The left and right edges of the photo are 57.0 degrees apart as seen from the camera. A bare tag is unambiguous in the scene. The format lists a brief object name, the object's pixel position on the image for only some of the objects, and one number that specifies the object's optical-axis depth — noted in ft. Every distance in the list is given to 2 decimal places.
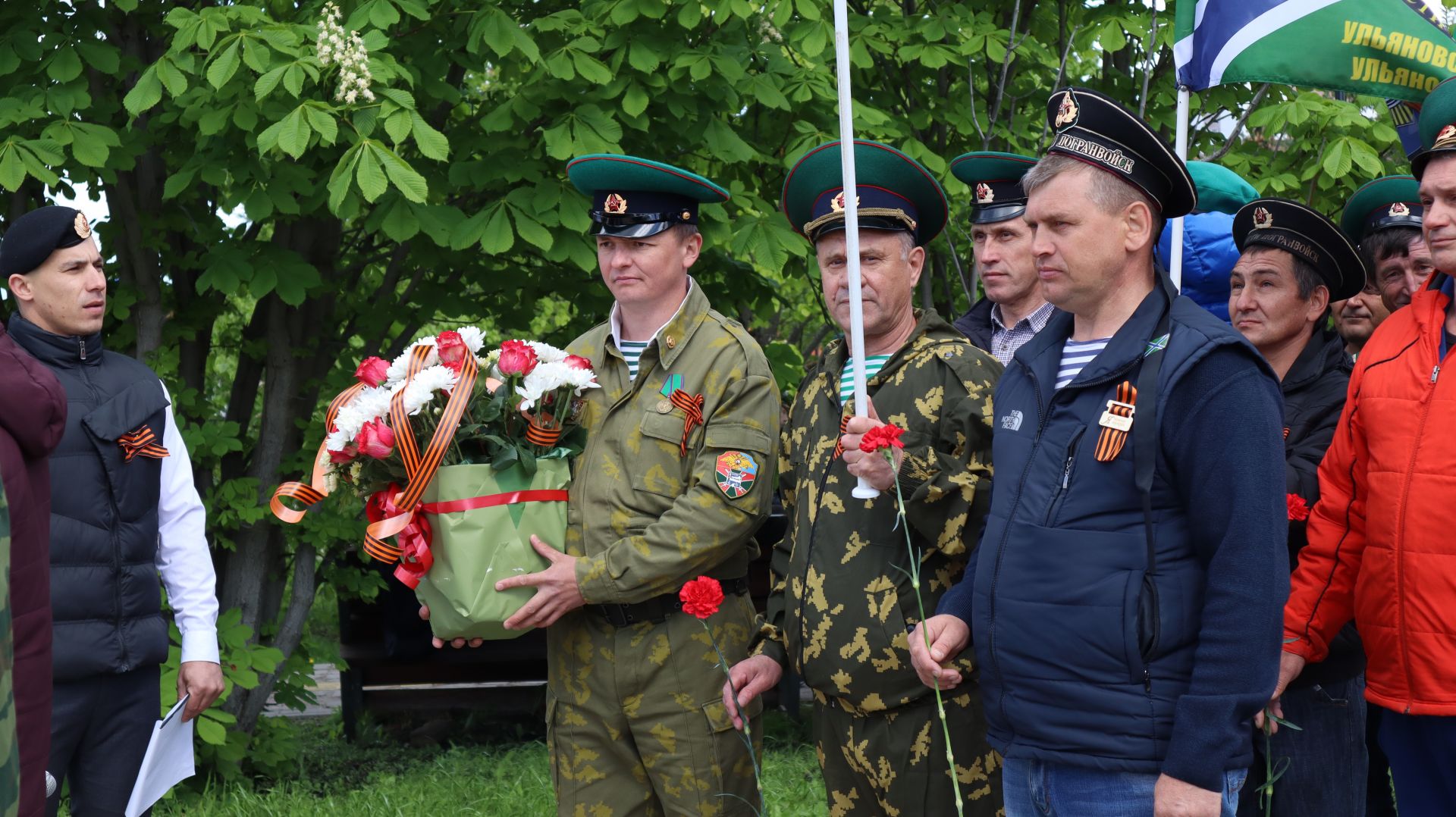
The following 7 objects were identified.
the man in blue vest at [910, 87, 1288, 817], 6.92
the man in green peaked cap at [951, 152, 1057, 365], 12.83
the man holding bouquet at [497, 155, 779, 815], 10.53
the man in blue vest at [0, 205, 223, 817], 11.71
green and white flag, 10.78
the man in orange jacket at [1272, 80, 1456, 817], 8.12
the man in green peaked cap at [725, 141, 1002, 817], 9.34
